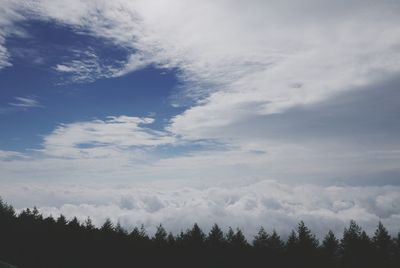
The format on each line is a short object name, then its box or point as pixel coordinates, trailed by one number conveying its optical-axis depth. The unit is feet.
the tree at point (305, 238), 240.53
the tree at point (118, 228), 350.48
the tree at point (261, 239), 270.71
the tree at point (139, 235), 291.22
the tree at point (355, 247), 224.53
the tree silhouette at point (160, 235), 306.18
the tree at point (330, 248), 232.10
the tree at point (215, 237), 282.97
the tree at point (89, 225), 311.47
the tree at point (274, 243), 265.09
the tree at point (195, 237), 279.28
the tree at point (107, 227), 307.76
